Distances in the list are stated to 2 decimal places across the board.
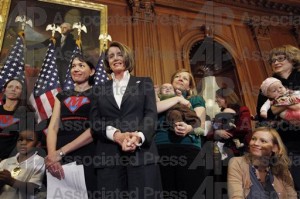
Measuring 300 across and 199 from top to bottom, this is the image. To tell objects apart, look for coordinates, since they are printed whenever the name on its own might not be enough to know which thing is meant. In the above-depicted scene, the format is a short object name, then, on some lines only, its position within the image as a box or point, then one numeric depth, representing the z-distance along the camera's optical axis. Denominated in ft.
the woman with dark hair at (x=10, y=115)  9.64
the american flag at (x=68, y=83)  13.60
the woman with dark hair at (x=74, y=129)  7.23
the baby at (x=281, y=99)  7.89
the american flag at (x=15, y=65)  14.87
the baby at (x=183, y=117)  7.87
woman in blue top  7.43
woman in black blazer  6.11
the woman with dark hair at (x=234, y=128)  10.46
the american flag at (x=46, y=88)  12.96
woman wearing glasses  7.94
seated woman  8.08
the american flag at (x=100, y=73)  14.47
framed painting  16.62
